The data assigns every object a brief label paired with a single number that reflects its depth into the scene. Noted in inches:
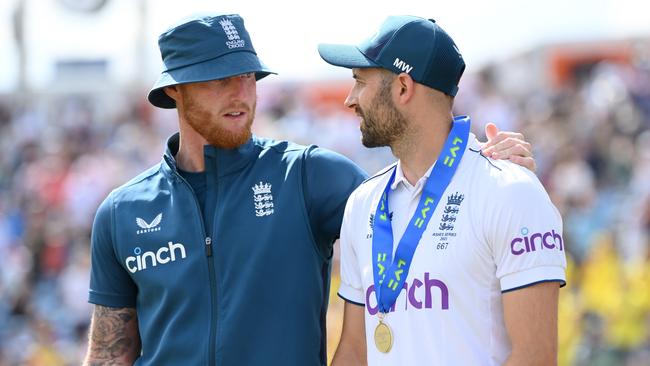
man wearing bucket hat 346.3
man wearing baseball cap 300.8
